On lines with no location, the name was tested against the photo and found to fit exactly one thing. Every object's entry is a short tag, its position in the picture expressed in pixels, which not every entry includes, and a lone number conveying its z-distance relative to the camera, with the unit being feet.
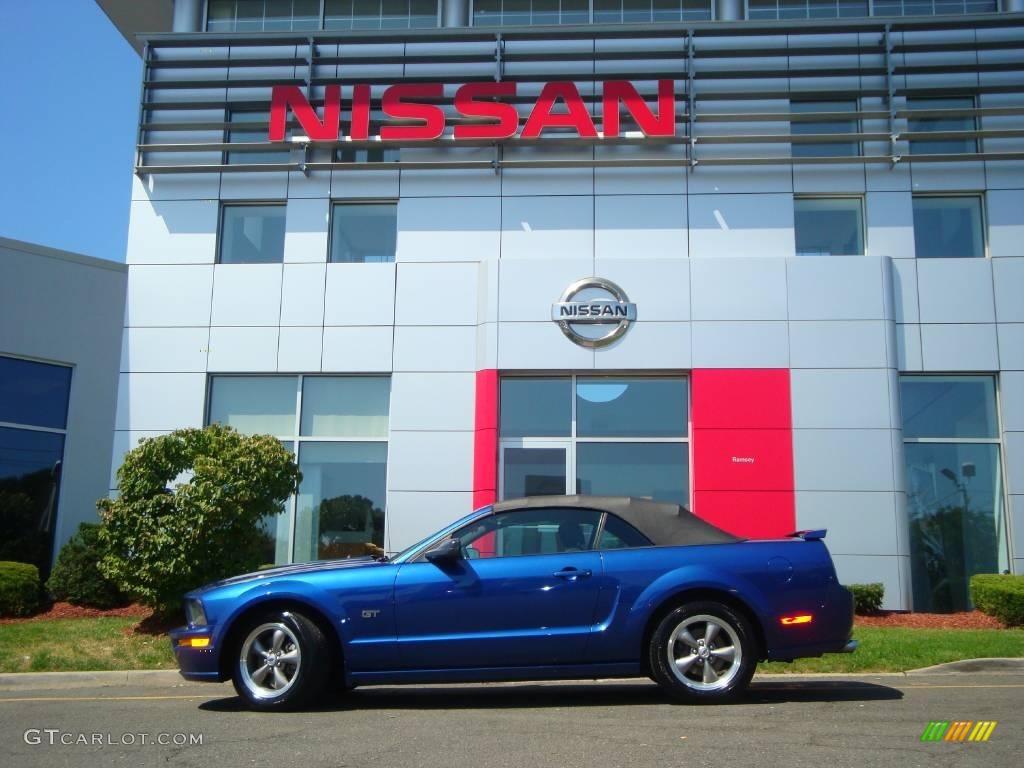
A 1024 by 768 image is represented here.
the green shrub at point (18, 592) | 46.70
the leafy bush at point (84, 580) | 48.06
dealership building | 51.21
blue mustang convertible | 24.13
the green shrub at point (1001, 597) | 43.78
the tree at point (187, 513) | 41.57
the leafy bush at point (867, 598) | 47.37
